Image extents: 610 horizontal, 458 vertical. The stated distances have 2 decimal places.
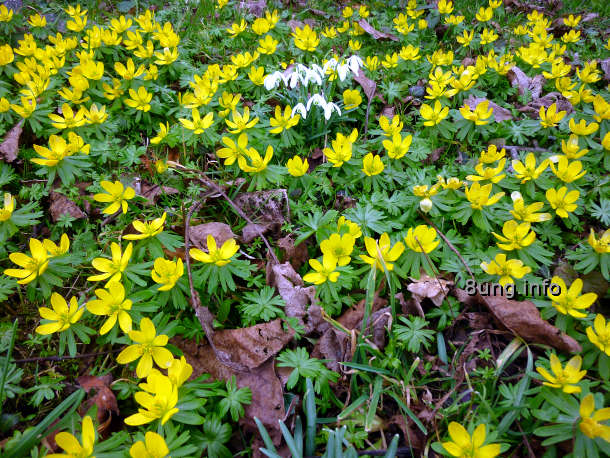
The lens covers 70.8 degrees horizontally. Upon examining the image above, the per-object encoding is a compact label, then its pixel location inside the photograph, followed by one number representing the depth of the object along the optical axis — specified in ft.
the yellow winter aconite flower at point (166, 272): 1.13
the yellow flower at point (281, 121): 1.63
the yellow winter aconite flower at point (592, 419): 0.87
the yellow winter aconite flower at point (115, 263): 1.18
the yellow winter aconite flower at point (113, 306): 1.08
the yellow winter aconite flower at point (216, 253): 1.16
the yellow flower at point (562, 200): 1.34
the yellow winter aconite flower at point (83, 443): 0.87
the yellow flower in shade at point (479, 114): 1.66
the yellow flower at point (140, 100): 1.78
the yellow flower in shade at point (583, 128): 1.54
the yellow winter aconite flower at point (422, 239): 1.20
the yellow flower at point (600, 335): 1.03
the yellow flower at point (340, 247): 1.19
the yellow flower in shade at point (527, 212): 1.31
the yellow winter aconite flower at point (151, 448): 0.85
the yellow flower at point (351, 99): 1.80
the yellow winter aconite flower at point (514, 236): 1.24
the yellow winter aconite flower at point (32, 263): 1.18
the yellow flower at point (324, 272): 1.16
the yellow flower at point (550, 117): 1.63
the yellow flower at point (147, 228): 1.25
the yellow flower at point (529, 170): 1.43
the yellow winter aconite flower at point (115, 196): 1.35
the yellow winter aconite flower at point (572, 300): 1.09
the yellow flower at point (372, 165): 1.48
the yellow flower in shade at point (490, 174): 1.42
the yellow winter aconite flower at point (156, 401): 0.92
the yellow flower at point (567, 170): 1.40
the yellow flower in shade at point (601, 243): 1.22
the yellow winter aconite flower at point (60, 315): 1.11
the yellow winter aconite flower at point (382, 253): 1.17
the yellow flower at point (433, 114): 1.67
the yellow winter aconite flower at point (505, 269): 1.17
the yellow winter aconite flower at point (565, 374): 0.96
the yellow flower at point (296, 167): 1.44
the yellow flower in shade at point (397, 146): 1.53
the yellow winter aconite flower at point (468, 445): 0.89
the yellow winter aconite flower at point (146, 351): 1.02
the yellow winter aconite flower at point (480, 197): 1.34
